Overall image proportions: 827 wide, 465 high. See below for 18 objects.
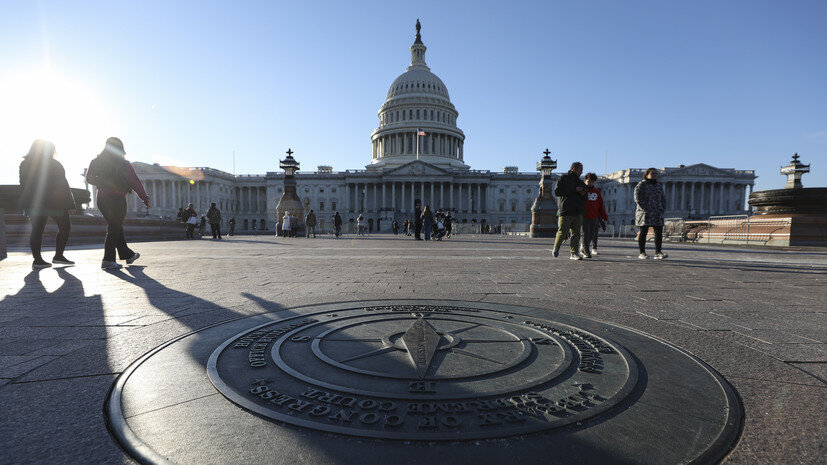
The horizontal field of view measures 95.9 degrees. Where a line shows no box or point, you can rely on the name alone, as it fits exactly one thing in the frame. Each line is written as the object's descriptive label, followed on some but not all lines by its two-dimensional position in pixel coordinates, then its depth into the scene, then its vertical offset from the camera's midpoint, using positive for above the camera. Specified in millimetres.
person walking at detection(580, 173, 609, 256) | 8602 +174
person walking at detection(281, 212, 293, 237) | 23156 -563
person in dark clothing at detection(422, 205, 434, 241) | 18094 -87
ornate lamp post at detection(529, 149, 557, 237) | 23172 +263
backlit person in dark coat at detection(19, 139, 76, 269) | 6156 +393
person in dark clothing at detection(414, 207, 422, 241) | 18344 -245
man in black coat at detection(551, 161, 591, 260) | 7629 +319
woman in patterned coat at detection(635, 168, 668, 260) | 7633 +353
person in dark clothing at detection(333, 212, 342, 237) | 26078 -534
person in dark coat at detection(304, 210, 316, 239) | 24672 -320
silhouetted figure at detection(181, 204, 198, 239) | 20156 -208
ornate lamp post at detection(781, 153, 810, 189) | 19375 +2583
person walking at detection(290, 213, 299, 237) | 23719 -574
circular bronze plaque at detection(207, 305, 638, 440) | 1412 -756
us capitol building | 75625 +6962
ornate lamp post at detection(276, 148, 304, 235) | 24453 +1256
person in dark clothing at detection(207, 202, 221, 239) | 18856 -135
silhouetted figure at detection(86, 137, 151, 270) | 6027 +503
